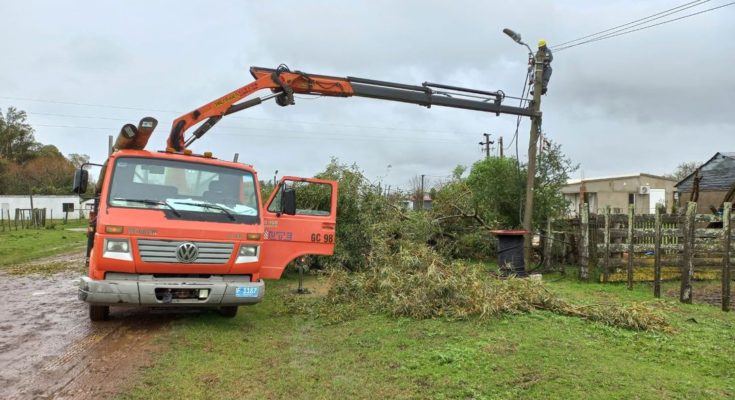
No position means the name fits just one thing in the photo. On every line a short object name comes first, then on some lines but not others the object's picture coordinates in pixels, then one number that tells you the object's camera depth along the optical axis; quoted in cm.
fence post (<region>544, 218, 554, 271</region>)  1367
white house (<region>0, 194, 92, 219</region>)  5244
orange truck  654
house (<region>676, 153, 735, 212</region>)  2520
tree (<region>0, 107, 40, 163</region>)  6431
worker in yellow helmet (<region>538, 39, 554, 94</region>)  1321
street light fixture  1302
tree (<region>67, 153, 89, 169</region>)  7260
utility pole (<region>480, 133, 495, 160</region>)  4812
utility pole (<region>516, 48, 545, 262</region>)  1328
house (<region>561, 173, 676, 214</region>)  4345
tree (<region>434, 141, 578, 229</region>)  1455
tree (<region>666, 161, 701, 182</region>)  6421
